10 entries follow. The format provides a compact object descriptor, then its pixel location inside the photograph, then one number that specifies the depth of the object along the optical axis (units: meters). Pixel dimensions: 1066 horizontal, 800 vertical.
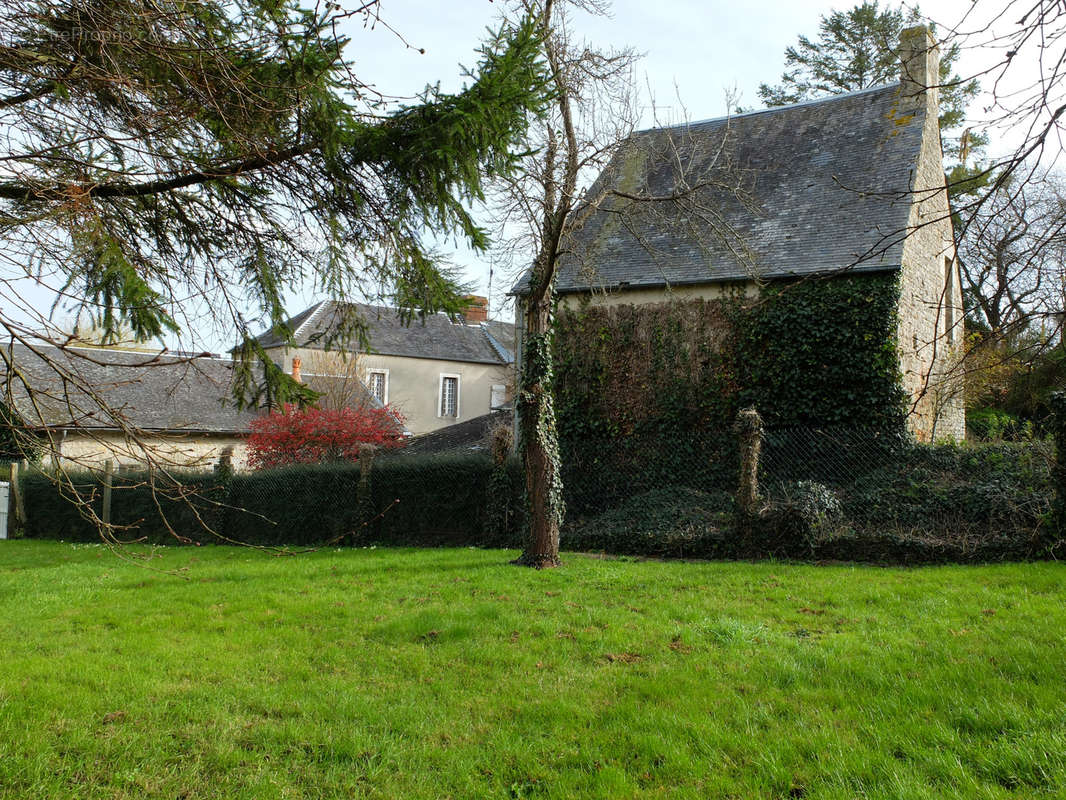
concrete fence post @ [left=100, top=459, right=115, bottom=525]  16.24
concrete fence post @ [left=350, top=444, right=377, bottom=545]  13.52
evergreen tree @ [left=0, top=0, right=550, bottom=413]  3.79
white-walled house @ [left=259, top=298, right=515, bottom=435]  30.27
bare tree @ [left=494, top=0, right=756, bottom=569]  9.48
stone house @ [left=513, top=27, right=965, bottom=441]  12.98
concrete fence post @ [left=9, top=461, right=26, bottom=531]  17.50
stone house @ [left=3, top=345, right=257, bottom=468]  21.49
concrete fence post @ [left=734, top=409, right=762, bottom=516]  9.81
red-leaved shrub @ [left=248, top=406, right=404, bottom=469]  18.05
